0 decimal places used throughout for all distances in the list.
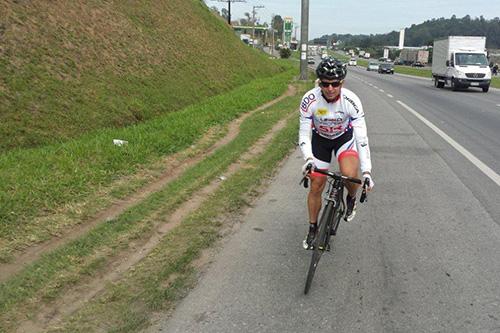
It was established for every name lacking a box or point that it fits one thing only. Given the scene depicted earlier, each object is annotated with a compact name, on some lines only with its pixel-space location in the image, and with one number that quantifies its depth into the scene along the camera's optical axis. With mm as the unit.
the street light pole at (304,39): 31188
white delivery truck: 28062
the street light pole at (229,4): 69438
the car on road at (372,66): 69750
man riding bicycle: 4203
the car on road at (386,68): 60531
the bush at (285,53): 80344
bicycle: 4043
